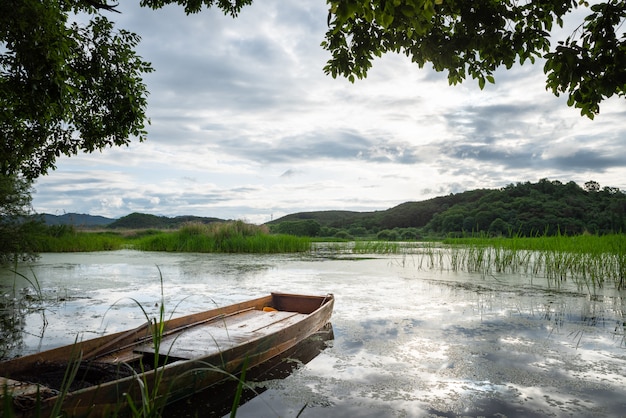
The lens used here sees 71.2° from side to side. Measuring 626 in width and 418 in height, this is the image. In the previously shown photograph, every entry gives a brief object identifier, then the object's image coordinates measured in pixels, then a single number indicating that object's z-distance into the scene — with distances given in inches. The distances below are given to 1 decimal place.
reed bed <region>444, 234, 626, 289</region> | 282.2
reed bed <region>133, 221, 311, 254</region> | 569.6
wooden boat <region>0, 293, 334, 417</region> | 84.0
